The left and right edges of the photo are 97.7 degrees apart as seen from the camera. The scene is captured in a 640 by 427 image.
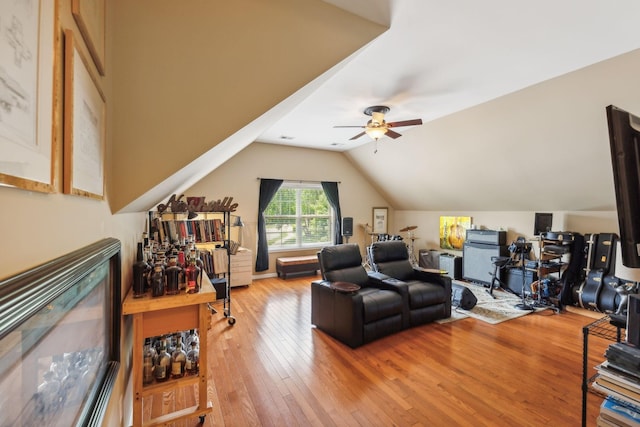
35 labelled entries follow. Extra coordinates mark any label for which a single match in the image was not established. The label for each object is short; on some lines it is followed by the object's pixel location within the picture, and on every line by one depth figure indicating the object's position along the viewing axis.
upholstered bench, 6.04
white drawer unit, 5.30
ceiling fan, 3.67
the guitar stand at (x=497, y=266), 4.89
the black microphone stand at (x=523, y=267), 4.20
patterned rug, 3.84
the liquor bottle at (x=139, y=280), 1.79
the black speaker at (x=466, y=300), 4.07
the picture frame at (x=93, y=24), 0.90
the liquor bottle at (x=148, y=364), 1.84
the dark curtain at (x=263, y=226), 6.02
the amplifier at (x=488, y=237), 5.32
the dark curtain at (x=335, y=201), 6.89
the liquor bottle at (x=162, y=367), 1.86
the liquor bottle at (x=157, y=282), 1.78
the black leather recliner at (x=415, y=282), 3.51
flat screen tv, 1.14
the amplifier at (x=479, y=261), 5.31
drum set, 6.98
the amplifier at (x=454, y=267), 5.99
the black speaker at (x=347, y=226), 6.94
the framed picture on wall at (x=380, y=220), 7.58
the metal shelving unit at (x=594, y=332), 1.57
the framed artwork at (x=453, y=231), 6.20
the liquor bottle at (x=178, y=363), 1.92
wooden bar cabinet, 1.70
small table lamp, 5.31
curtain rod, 6.43
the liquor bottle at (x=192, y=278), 1.89
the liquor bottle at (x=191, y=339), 2.27
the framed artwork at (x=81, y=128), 0.83
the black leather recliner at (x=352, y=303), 3.03
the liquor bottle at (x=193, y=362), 1.97
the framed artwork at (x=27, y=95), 0.50
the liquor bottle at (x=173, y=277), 1.84
